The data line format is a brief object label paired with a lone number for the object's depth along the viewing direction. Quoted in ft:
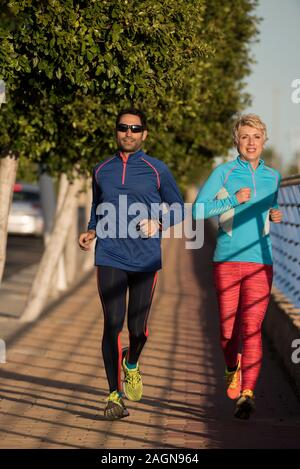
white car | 137.59
